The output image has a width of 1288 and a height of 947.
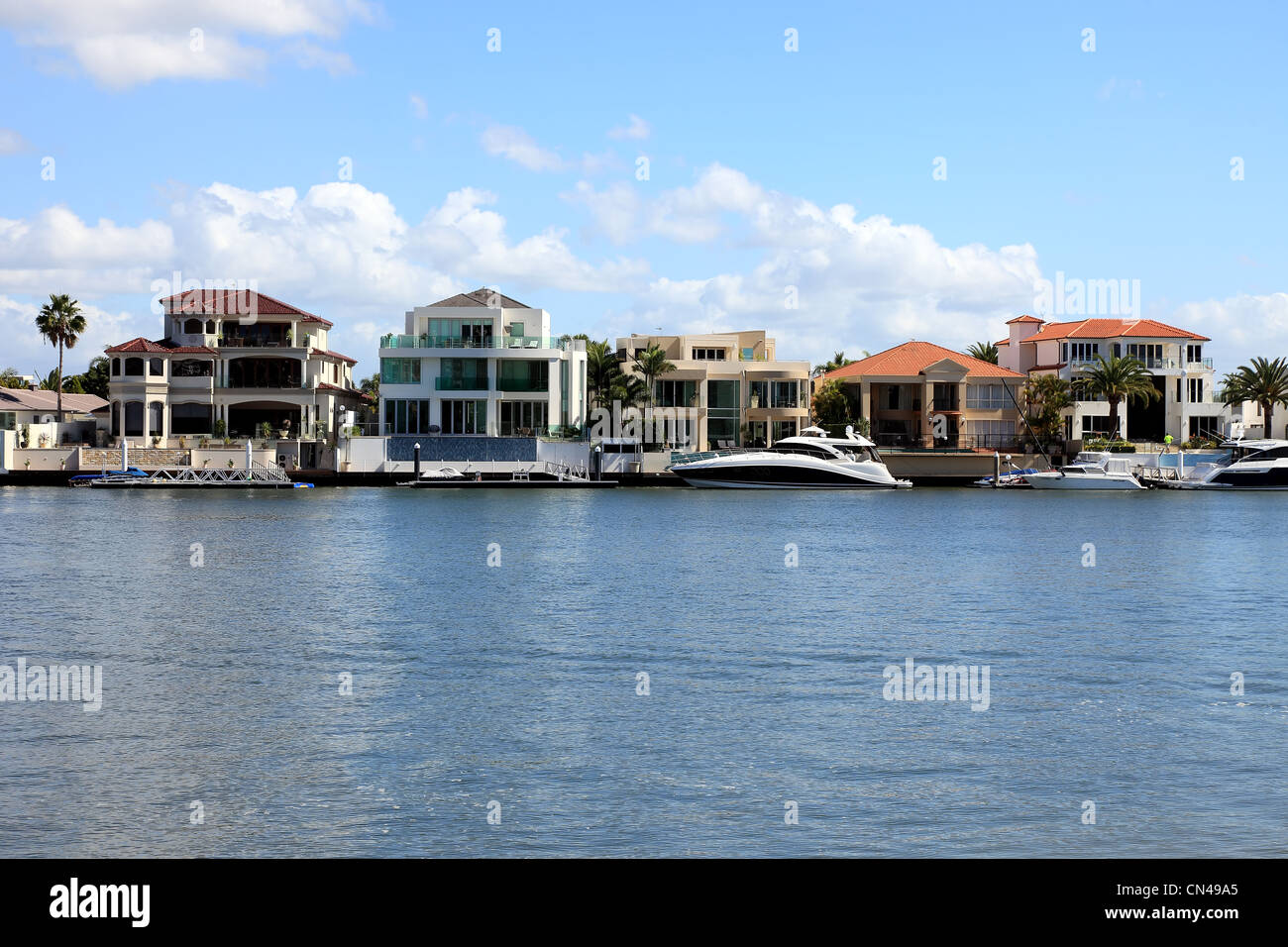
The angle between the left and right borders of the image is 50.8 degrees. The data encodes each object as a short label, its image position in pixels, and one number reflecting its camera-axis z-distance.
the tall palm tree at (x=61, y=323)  113.56
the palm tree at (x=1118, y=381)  116.56
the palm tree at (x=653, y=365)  112.06
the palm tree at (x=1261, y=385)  120.56
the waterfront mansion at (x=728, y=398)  113.88
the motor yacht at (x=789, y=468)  102.75
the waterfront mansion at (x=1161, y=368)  123.69
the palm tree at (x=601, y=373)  115.19
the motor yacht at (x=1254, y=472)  107.19
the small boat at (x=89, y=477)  97.81
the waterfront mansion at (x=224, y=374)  102.81
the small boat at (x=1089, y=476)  108.38
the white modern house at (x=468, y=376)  103.56
